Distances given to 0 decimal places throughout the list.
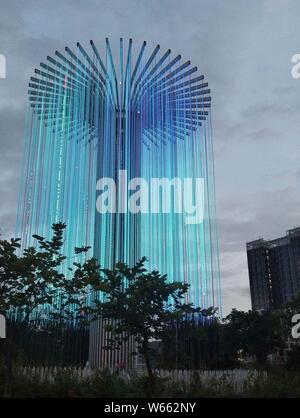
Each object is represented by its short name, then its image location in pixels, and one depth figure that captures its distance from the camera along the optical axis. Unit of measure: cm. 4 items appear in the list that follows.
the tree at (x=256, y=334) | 4247
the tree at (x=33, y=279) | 1359
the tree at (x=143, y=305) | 1424
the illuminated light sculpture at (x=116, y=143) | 2391
